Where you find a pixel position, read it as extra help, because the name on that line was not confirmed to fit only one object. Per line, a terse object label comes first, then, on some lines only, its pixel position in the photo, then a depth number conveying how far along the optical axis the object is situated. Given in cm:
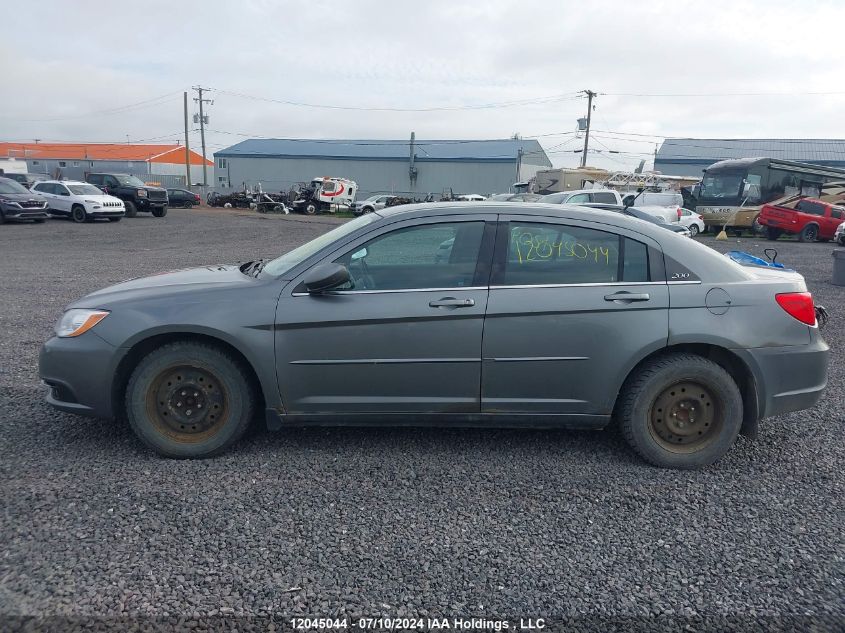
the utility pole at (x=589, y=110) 5456
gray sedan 406
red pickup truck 2584
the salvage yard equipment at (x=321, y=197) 4306
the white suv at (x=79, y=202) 2703
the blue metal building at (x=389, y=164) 6081
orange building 8219
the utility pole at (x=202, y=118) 6531
